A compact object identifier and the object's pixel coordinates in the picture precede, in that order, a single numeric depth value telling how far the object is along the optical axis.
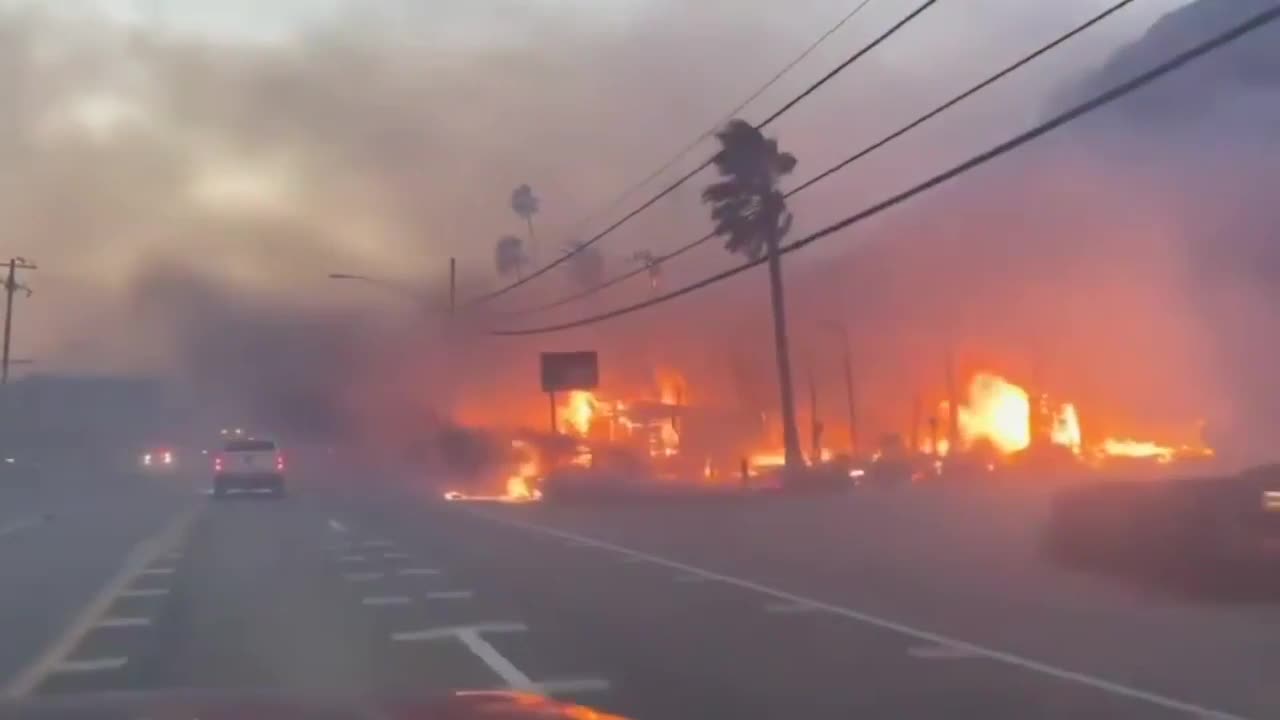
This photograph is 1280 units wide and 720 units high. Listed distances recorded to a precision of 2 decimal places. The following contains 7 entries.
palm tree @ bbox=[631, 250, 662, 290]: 53.60
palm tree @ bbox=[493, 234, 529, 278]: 74.06
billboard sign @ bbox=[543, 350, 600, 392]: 63.91
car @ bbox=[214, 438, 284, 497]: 50.16
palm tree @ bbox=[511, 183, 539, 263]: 76.81
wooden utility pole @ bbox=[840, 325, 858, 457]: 74.31
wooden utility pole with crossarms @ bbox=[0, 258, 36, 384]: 83.88
